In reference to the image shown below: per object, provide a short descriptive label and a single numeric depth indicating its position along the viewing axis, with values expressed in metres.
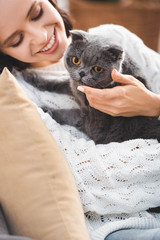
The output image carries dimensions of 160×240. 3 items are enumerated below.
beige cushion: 0.64
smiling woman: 0.65
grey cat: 0.93
